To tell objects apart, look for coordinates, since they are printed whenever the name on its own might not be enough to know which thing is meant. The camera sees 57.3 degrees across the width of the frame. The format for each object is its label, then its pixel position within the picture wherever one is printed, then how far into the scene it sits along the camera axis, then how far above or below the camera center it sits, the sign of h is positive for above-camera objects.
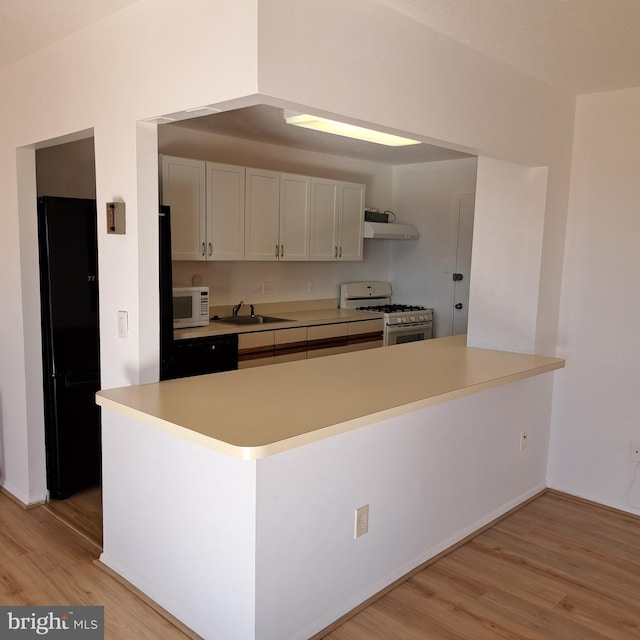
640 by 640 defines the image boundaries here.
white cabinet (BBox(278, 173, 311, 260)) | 4.81 +0.25
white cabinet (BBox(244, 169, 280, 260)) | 4.52 +0.24
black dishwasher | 3.77 -0.73
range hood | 5.57 +0.17
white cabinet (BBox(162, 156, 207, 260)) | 3.95 +0.27
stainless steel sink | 4.62 -0.60
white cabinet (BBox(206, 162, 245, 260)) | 4.22 +0.24
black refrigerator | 3.16 -0.54
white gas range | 5.41 -0.59
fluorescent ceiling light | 2.66 +0.58
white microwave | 3.96 -0.43
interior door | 5.61 -0.12
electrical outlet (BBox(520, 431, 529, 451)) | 3.31 -1.06
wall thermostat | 2.41 +0.10
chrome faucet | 4.75 -0.52
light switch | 2.47 -0.35
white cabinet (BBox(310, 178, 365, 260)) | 5.12 +0.25
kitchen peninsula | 1.94 -0.91
